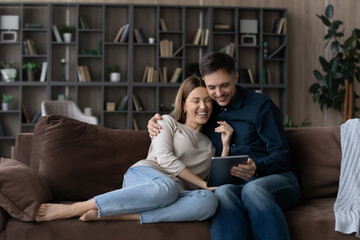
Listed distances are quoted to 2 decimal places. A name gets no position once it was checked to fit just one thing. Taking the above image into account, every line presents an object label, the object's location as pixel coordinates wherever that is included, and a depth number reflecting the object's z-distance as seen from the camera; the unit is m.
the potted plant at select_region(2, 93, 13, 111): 6.68
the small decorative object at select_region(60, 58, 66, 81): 6.82
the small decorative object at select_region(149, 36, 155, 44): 6.86
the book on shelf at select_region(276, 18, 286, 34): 7.07
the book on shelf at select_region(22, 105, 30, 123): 6.67
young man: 2.02
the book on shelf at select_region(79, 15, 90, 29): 6.77
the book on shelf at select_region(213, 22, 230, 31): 7.00
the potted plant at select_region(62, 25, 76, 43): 6.73
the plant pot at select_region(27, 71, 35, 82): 6.67
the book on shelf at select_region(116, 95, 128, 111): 6.84
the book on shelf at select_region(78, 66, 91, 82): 6.77
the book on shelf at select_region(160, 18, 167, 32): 6.93
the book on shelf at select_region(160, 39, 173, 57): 6.90
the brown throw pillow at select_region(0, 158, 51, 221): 2.04
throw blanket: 2.15
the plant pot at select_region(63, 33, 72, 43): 6.74
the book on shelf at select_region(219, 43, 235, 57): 6.98
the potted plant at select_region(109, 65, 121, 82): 6.80
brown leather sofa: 2.04
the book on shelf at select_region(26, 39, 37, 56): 6.68
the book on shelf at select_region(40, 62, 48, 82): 6.73
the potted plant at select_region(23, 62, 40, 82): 6.65
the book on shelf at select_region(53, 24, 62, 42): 6.73
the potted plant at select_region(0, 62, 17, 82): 6.64
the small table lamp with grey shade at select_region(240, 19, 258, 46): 7.04
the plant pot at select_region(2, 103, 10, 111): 6.68
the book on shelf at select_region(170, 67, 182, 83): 6.91
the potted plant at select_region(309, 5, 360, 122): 6.67
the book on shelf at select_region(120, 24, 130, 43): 6.80
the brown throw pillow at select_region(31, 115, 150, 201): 2.42
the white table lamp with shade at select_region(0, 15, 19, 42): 6.69
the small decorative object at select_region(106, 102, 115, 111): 6.80
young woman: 2.06
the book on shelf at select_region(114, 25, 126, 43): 6.84
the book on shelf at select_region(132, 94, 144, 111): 6.85
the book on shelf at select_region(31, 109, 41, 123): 6.65
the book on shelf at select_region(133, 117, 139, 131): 6.87
